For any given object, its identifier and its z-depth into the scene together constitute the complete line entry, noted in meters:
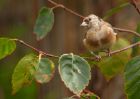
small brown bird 3.80
